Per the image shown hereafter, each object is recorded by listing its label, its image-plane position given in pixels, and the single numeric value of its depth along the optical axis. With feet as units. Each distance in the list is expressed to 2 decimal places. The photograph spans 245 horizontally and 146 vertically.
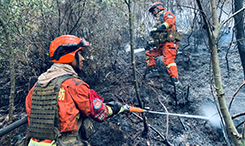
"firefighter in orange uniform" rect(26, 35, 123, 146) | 6.06
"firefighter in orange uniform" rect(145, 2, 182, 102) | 14.47
